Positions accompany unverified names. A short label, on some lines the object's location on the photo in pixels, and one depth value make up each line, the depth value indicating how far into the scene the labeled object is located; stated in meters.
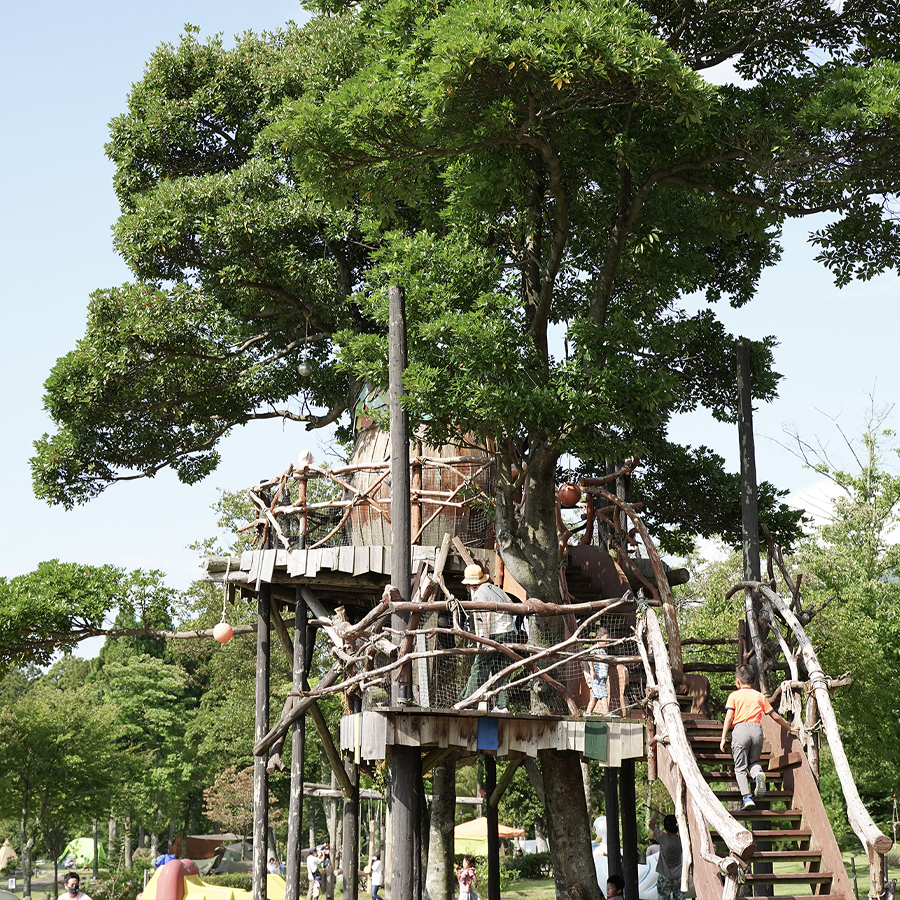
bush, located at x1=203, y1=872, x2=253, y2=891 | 35.97
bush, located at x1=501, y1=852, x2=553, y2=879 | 33.56
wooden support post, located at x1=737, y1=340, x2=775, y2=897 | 11.05
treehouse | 8.39
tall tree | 10.29
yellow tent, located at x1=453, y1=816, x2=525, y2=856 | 29.81
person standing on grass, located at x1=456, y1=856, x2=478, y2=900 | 18.24
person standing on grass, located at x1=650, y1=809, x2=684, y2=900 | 10.79
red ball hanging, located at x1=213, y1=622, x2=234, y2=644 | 13.96
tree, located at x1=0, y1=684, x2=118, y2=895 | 31.83
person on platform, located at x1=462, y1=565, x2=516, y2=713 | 10.60
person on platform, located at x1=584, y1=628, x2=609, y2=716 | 11.74
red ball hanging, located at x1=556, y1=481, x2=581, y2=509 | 13.95
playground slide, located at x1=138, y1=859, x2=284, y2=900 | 16.66
